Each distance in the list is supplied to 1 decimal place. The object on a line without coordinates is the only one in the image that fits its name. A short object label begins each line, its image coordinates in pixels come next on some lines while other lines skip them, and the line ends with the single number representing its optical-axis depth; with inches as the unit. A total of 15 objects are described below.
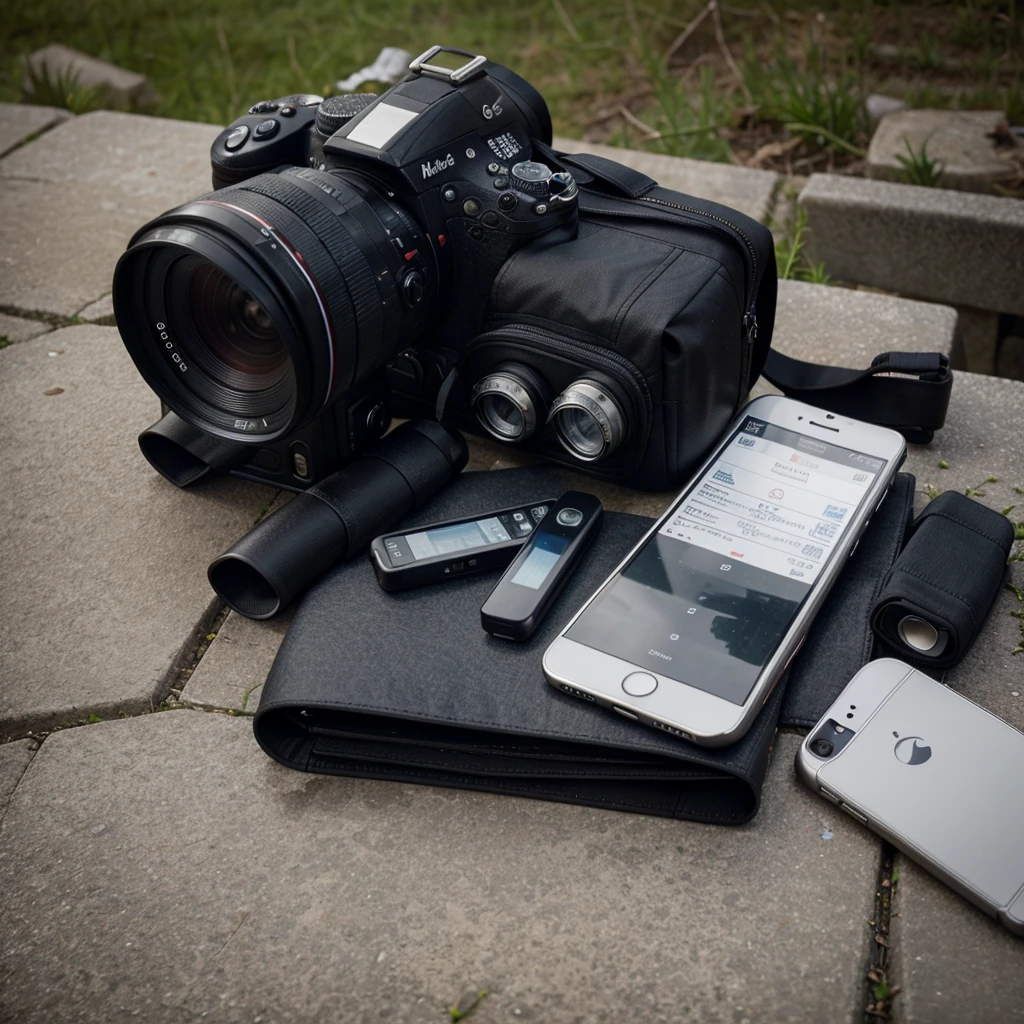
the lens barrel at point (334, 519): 16.7
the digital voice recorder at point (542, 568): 16.0
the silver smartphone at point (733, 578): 14.8
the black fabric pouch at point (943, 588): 15.5
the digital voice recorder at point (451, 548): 16.8
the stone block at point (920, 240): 25.3
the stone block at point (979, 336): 27.0
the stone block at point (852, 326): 22.4
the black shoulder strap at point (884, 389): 19.2
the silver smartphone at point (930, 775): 13.6
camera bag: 17.3
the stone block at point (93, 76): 34.7
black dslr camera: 16.3
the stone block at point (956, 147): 27.6
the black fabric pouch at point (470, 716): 14.7
